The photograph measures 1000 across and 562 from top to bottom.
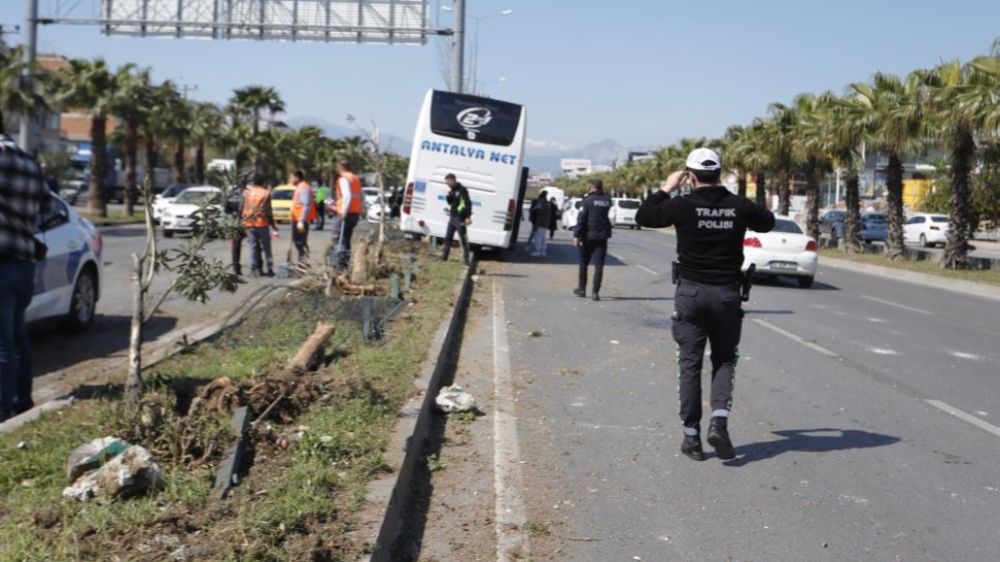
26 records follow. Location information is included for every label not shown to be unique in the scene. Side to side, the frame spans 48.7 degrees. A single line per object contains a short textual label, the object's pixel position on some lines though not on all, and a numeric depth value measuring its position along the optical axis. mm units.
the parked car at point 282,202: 41581
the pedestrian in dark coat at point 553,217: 30156
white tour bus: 24156
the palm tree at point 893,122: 31703
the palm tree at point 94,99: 42594
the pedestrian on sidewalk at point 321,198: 32500
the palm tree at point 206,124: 63625
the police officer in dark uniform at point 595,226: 16531
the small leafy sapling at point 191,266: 6262
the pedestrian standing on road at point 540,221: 27344
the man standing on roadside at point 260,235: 16828
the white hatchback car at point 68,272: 10648
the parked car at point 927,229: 50031
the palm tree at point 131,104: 43188
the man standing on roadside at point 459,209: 21484
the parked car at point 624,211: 56844
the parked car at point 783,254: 21406
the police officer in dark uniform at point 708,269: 6816
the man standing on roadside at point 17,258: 6664
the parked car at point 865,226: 50112
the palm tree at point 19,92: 32609
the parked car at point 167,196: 32781
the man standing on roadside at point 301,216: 18172
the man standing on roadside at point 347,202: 17578
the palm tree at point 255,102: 62688
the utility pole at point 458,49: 28741
